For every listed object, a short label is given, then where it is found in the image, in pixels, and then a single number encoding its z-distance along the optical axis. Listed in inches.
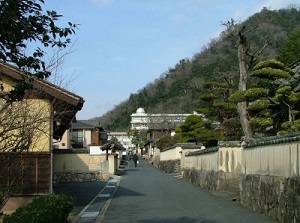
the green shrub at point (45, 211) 386.9
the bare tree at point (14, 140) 308.7
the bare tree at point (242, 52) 936.3
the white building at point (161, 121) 3280.0
